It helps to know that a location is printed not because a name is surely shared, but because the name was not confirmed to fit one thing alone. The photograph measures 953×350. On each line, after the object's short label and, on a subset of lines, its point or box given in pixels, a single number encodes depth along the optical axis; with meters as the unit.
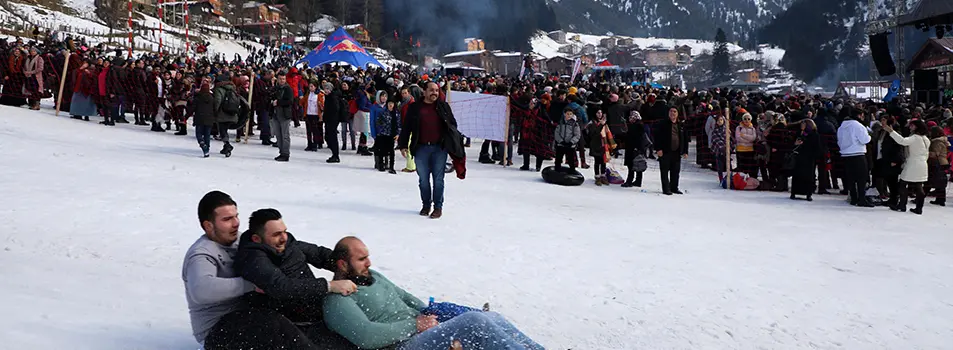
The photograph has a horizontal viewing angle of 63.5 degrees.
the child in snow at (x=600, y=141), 13.86
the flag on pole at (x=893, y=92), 34.53
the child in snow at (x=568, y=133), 13.24
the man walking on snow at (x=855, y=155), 11.89
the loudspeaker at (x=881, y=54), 35.81
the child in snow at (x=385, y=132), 13.21
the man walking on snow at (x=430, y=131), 8.71
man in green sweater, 3.74
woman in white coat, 11.27
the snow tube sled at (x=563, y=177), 13.22
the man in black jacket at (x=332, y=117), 14.45
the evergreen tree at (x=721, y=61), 122.65
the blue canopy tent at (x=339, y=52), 24.59
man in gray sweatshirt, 3.59
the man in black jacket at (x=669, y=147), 12.57
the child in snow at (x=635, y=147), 13.49
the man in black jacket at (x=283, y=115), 13.70
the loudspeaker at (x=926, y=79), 31.45
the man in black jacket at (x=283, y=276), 3.63
